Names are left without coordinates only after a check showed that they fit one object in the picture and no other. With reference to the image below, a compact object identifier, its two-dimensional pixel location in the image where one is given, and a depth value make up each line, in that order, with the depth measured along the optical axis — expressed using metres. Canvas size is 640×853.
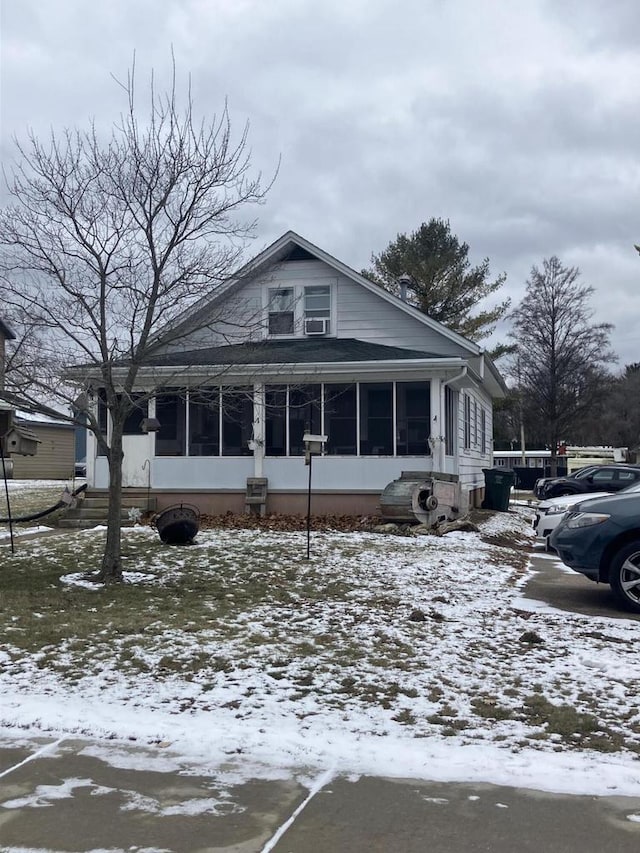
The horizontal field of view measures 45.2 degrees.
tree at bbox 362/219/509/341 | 39.06
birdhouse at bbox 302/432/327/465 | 11.02
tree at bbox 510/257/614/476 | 35.38
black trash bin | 20.78
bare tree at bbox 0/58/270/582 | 8.98
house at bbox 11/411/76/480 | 36.16
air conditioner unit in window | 18.61
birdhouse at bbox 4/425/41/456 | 10.45
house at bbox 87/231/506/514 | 15.91
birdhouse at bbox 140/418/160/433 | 14.83
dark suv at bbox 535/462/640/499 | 21.20
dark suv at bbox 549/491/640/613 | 7.74
